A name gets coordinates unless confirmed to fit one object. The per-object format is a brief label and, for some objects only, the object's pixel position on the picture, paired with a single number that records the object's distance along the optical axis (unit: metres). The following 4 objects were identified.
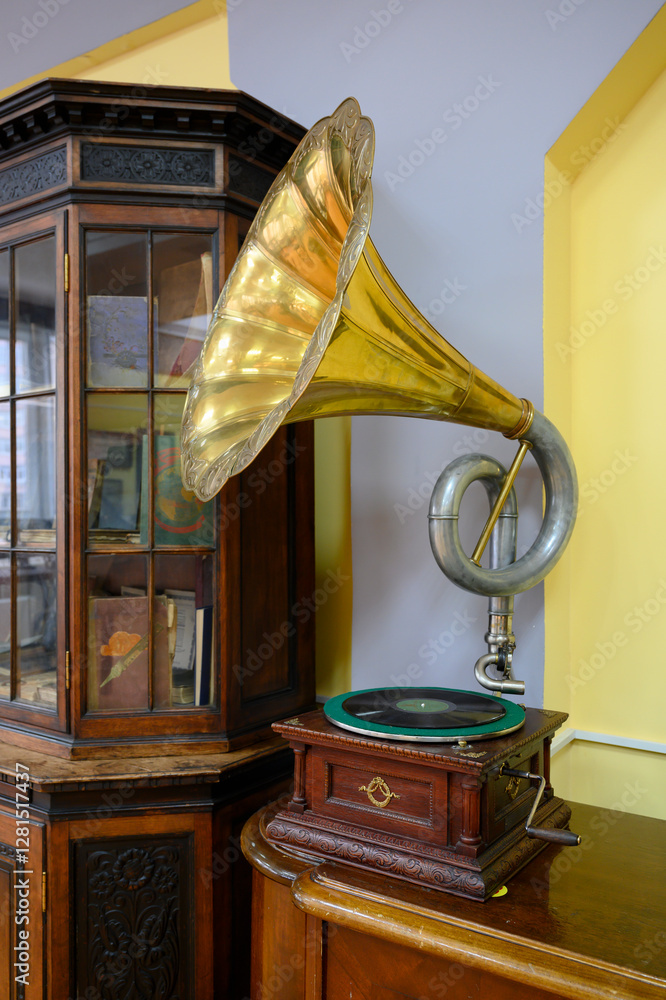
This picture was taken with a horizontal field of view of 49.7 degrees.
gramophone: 1.11
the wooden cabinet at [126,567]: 1.48
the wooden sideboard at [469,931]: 0.93
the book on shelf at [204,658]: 1.60
